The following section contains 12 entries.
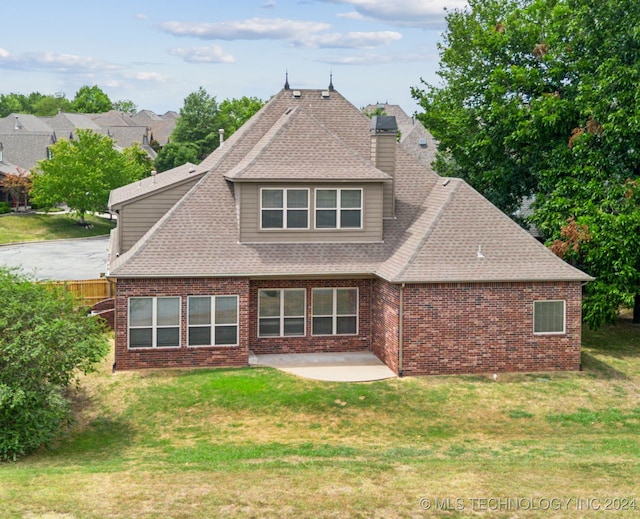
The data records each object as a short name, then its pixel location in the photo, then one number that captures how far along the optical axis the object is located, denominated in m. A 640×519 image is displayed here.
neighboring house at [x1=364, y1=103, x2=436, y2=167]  53.19
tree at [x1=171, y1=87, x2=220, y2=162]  83.94
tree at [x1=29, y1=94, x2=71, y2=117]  152.25
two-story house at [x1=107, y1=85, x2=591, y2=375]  21.91
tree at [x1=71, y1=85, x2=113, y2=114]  141.38
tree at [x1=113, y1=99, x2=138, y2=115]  172.88
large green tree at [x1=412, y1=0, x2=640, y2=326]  25.38
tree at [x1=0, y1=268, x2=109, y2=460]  16.48
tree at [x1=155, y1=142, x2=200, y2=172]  78.31
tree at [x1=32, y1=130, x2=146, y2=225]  58.56
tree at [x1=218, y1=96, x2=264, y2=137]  75.71
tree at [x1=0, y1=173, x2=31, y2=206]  63.22
